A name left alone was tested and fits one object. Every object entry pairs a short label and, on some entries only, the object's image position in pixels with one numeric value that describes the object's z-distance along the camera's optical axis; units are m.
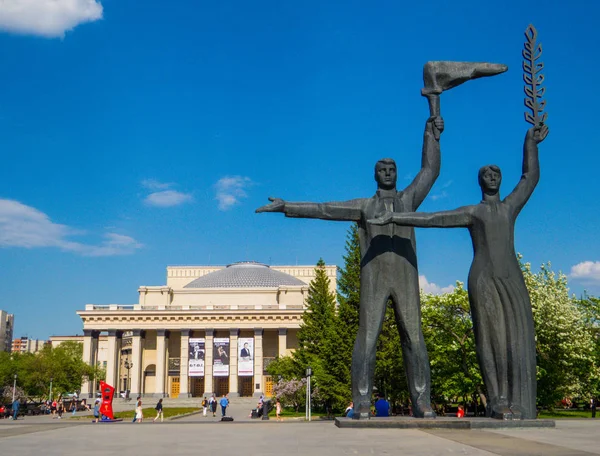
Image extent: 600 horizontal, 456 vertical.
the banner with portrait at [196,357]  86.56
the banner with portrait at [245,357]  85.19
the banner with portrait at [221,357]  87.35
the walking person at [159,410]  37.95
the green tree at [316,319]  51.28
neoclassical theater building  95.56
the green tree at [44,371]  74.00
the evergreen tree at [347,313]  39.84
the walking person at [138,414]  34.28
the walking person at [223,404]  40.83
